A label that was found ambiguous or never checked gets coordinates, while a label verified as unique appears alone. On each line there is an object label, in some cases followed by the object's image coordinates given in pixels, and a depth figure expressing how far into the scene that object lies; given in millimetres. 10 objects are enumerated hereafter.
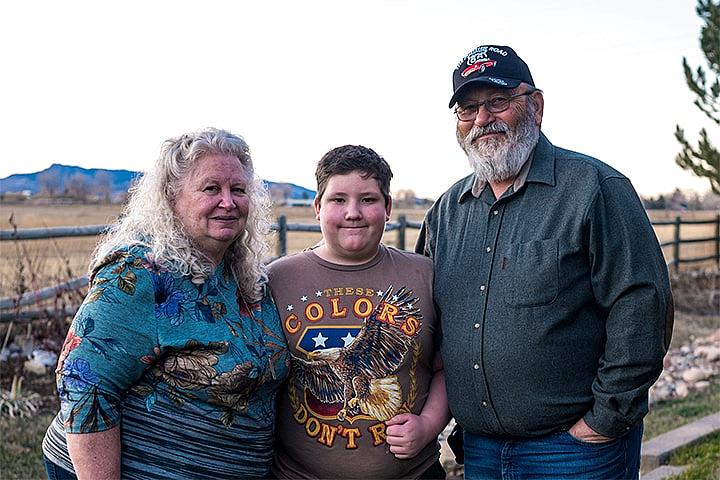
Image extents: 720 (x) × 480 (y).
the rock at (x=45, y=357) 6922
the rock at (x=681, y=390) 8008
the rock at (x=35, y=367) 6846
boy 2848
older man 2729
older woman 2367
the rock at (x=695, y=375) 8695
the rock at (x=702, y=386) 8242
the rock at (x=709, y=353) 9750
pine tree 14328
